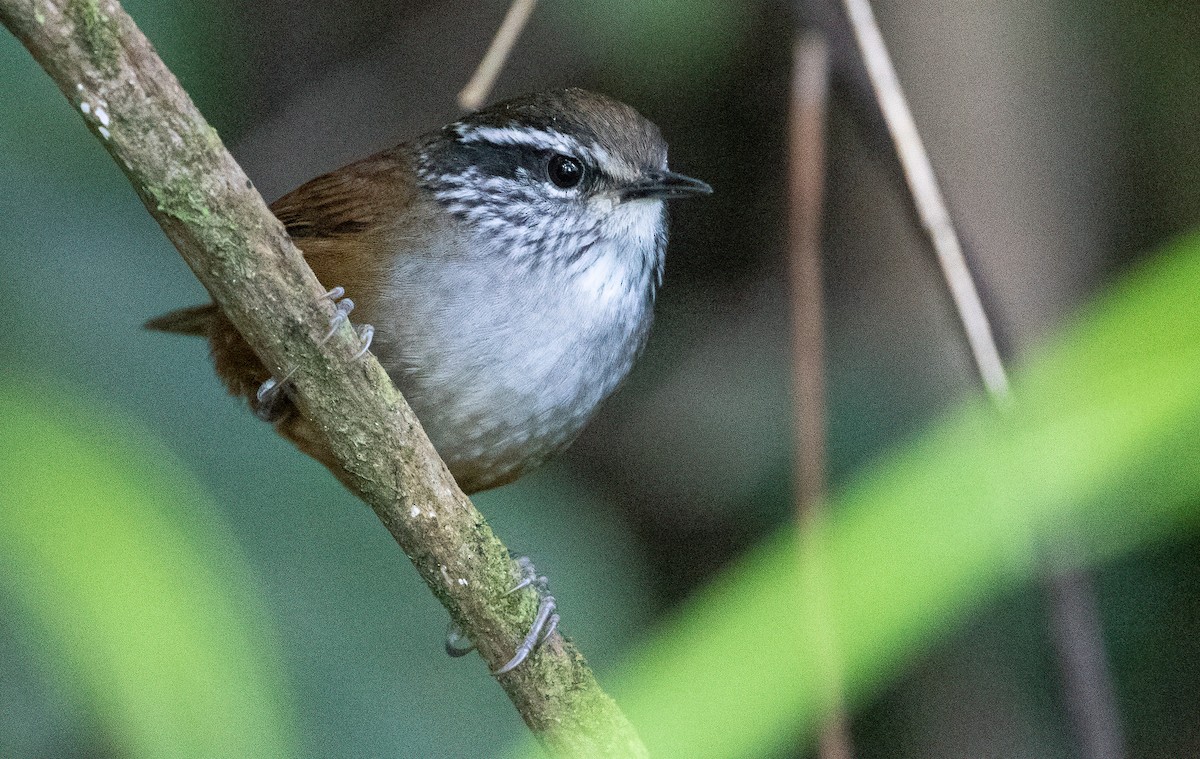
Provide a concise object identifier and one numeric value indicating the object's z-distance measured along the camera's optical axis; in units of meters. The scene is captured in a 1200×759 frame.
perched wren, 4.92
